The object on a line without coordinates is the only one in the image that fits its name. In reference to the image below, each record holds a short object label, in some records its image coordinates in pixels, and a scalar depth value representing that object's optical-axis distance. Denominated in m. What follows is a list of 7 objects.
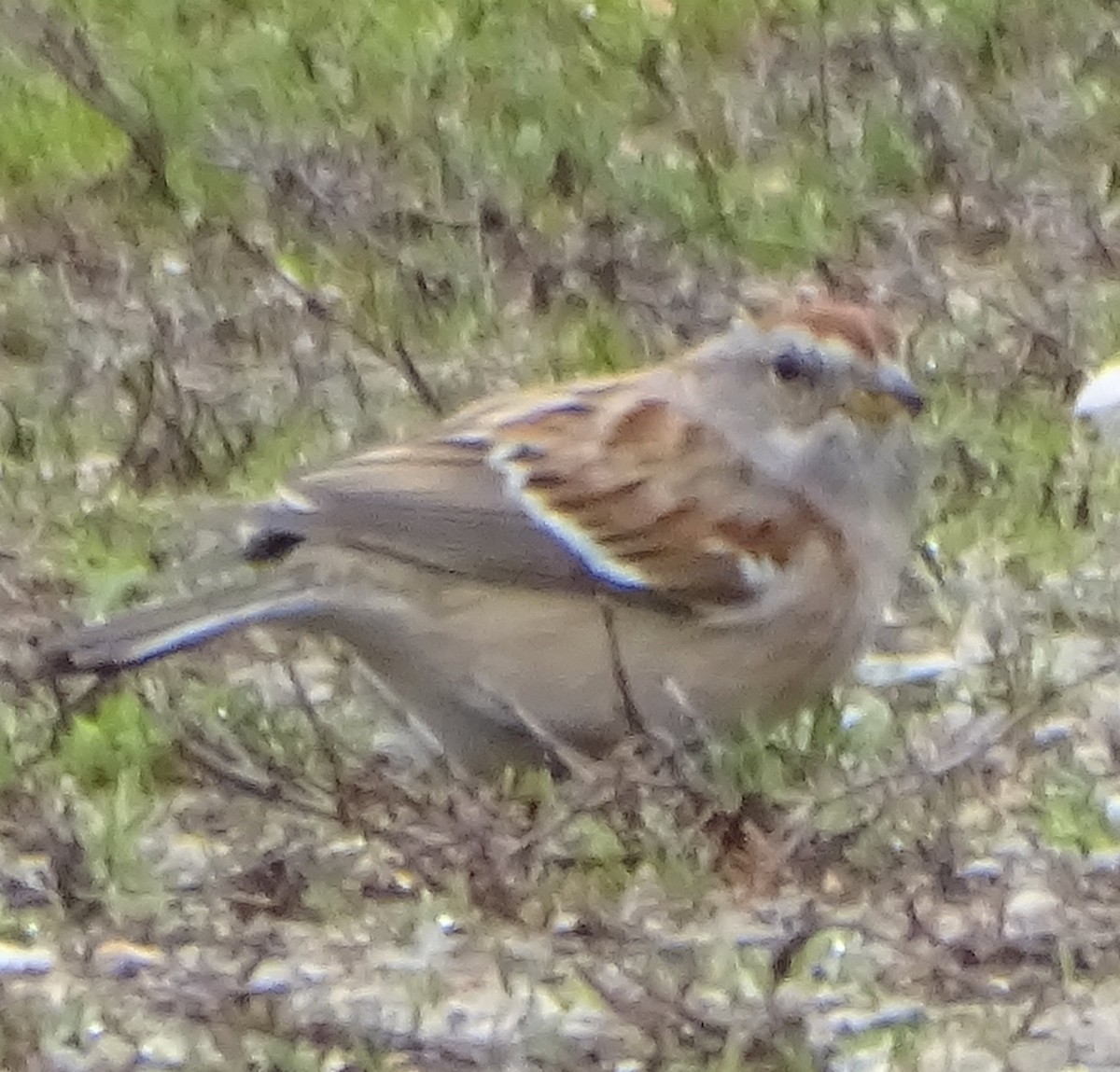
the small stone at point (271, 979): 6.42
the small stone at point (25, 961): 6.60
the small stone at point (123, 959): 6.55
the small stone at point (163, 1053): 6.19
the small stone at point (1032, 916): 6.48
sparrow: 7.07
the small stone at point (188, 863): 6.96
